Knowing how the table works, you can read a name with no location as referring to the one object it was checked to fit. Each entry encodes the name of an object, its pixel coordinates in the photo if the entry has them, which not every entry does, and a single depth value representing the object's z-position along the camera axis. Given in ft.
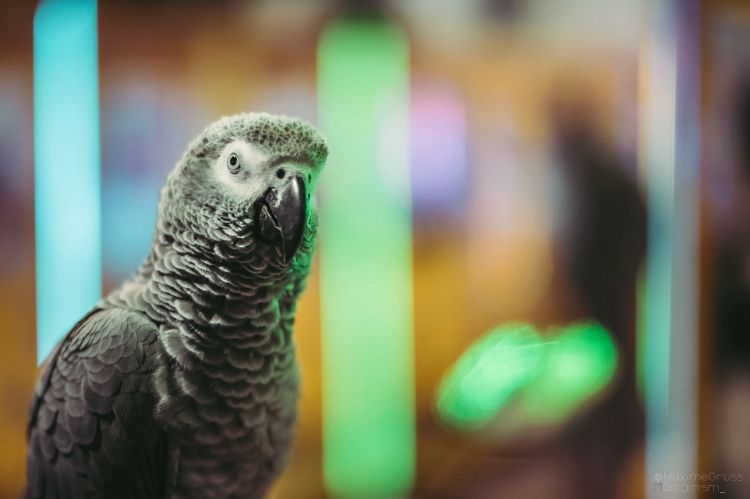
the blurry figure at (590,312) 4.58
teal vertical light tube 3.08
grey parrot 1.88
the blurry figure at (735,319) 4.30
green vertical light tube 4.25
